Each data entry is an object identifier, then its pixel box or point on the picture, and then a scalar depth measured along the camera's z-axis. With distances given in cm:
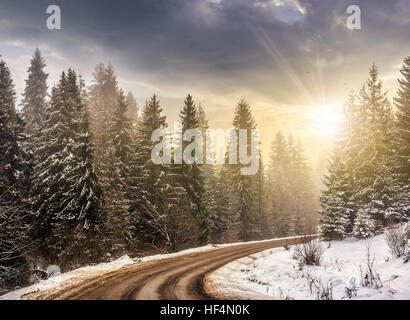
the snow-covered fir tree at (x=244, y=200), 3875
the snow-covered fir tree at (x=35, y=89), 5106
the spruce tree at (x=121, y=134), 3154
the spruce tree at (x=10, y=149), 2412
